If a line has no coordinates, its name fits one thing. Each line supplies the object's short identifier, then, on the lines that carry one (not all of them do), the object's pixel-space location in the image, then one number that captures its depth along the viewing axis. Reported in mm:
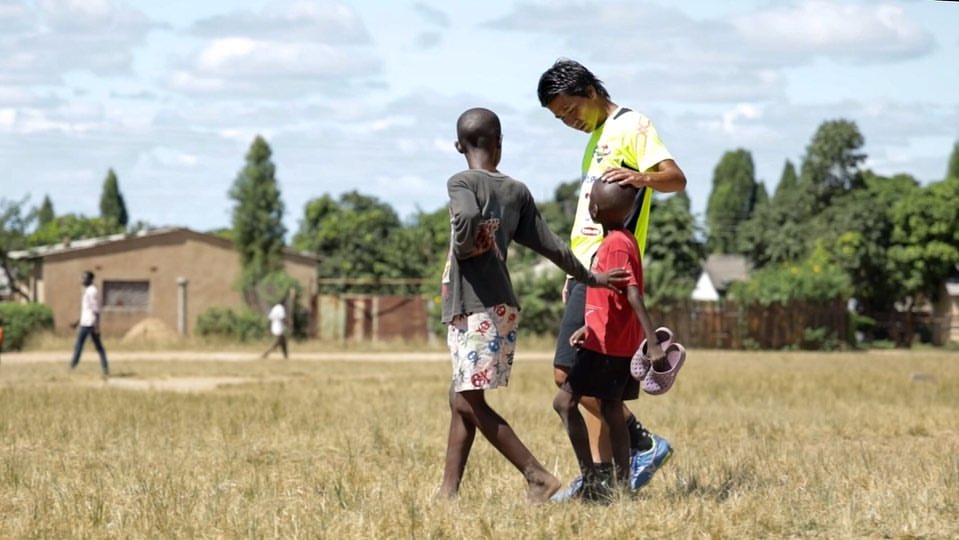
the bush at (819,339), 47469
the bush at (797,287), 49250
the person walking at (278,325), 31328
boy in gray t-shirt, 6562
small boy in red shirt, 6816
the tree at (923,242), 67688
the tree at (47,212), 119169
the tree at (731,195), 127938
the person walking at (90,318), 21484
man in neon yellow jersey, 6949
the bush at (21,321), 38656
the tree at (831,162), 77812
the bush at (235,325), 44625
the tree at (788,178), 135075
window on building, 47406
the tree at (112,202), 120812
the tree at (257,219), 48312
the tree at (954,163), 113475
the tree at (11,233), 50781
